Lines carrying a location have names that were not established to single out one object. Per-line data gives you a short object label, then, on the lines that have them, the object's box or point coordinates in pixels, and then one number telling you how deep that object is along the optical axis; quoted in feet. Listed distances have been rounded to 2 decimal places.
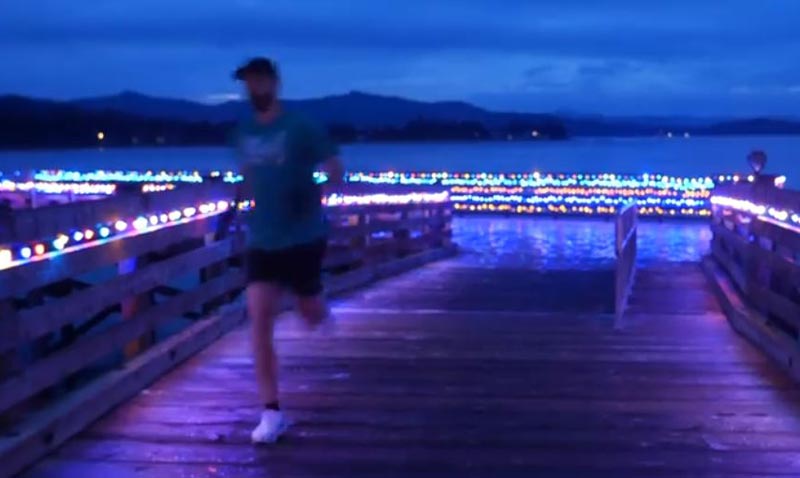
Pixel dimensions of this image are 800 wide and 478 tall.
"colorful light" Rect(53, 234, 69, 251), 17.40
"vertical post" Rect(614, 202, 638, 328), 28.71
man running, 16.07
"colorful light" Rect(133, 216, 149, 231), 20.77
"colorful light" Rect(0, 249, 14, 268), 15.62
